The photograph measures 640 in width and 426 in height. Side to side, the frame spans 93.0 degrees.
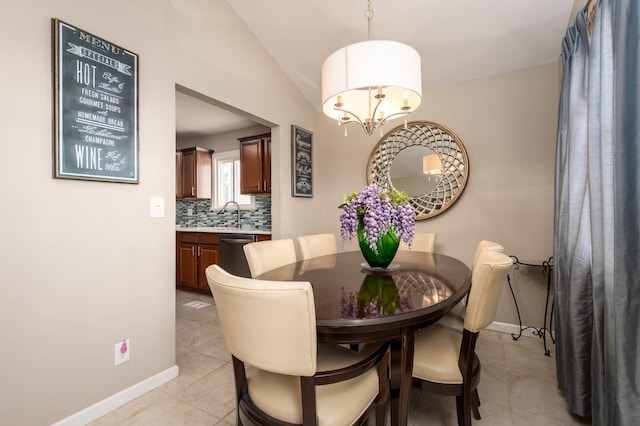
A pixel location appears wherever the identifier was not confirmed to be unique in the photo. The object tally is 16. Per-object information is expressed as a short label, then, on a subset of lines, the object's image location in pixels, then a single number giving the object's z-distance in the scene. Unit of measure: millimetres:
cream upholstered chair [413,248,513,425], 1337
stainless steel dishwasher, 3699
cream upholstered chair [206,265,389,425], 919
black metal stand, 2625
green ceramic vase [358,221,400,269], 1789
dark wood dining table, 1091
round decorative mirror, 3088
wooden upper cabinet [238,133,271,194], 4016
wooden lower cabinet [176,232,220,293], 4067
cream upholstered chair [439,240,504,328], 1810
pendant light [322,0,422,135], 1635
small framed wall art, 3502
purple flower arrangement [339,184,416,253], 1713
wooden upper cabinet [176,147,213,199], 4730
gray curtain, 1022
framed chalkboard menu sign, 1579
